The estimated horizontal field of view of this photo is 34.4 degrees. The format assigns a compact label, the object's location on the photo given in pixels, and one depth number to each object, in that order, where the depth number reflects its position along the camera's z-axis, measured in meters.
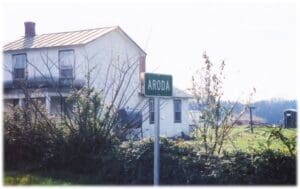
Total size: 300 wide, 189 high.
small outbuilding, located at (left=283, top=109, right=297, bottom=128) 30.25
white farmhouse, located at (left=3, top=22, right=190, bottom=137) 23.05
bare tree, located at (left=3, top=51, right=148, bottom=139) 10.91
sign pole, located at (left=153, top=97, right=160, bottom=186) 6.66
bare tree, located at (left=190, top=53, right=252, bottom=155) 10.23
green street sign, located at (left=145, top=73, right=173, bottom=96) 6.73
